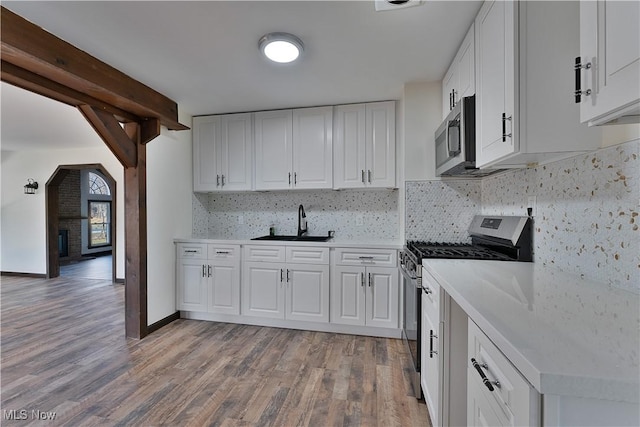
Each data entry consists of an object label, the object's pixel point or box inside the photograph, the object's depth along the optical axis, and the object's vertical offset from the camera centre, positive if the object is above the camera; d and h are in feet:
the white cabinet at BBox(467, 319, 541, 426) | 2.14 -1.57
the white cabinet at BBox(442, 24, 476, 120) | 5.87 +3.04
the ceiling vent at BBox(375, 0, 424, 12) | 5.13 +3.58
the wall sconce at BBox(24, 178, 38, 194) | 17.62 +1.40
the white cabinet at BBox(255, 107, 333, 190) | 10.37 +2.20
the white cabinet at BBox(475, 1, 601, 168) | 4.04 +1.75
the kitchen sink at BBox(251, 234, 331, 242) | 10.84 -1.05
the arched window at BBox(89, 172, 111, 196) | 26.58 +2.33
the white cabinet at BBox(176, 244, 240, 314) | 10.43 -2.45
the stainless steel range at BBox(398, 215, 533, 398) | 5.91 -0.96
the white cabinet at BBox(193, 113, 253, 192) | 11.16 +2.21
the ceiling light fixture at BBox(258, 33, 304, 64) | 6.25 +3.58
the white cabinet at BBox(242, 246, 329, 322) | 9.68 -2.48
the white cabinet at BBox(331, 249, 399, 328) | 9.12 -2.51
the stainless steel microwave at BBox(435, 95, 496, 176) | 5.72 +1.44
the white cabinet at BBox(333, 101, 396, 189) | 9.82 +2.15
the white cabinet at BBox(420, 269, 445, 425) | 4.79 -2.45
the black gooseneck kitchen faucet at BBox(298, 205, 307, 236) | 11.18 -0.46
